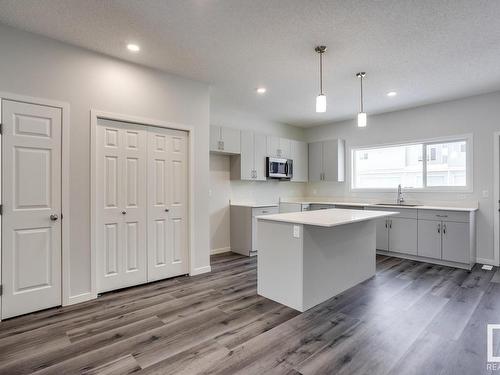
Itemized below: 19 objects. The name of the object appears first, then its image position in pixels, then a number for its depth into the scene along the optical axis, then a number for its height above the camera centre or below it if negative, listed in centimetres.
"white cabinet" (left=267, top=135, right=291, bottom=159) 568 +88
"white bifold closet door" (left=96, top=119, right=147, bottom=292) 316 -21
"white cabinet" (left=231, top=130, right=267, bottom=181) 518 +56
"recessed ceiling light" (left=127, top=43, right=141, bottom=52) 294 +153
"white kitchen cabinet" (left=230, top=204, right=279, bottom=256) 495 -72
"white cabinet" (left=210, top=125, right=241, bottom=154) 475 +86
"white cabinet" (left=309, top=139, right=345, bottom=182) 600 +62
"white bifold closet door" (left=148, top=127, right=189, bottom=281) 355 -21
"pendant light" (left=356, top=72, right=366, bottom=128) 321 +140
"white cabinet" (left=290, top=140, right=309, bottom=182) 623 +66
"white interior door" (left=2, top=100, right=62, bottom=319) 259 -20
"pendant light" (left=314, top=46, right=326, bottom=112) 282 +92
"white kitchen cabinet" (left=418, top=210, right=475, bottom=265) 413 -75
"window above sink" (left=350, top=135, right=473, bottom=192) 471 +44
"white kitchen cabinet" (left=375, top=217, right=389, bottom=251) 500 -85
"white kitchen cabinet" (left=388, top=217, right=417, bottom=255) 466 -82
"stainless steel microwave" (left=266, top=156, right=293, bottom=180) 558 +42
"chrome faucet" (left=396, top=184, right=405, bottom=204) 523 -18
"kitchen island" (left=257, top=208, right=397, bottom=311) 277 -75
